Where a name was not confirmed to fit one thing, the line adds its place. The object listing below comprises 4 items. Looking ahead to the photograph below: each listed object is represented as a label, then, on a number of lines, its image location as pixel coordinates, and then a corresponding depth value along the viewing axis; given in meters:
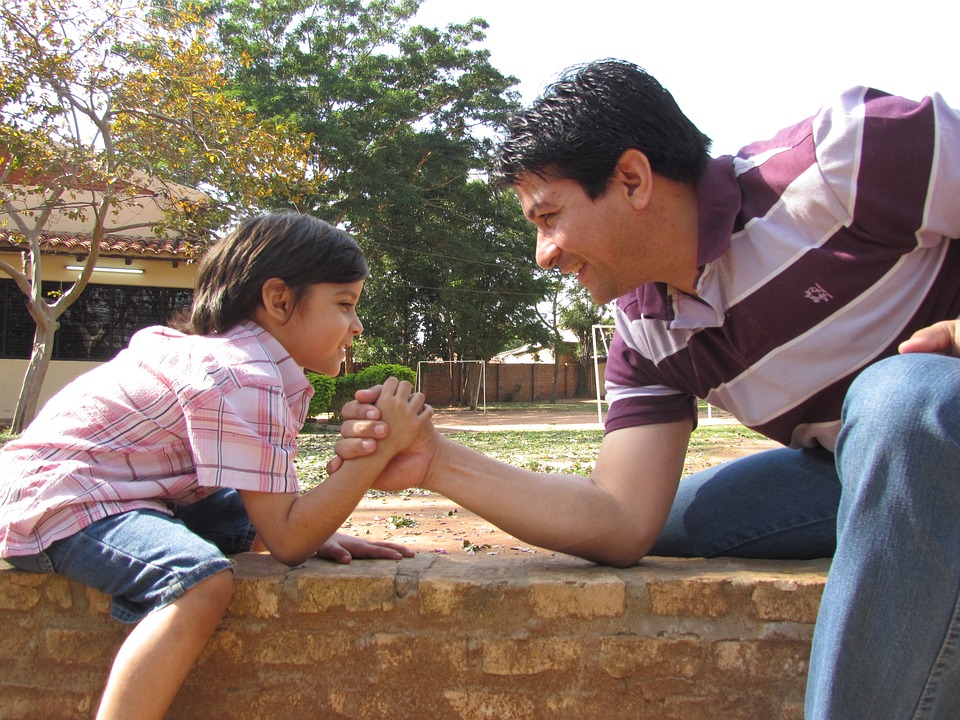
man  1.60
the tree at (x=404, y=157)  18.42
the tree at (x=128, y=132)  9.45
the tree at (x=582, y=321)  32.69
